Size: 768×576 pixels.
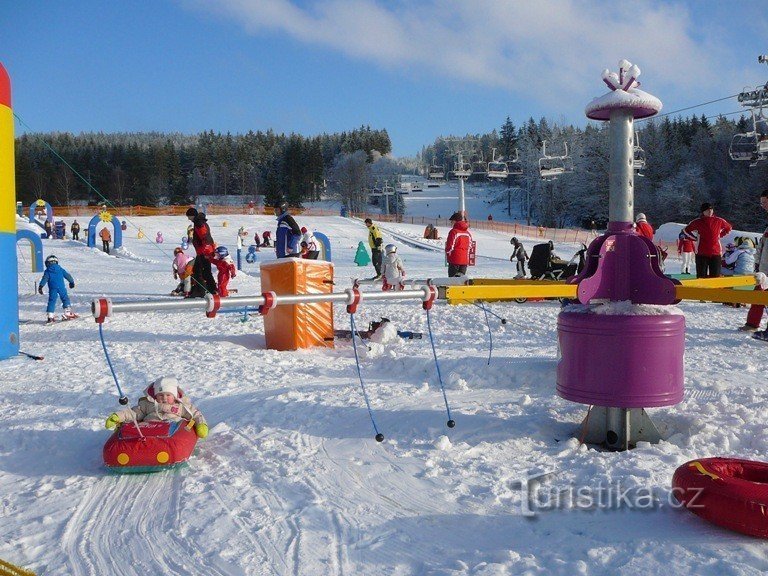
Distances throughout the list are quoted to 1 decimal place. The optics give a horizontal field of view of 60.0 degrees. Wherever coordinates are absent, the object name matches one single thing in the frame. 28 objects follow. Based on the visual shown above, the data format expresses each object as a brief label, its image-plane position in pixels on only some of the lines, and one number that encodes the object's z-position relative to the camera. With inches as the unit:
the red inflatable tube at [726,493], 125.3
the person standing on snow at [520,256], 663.8
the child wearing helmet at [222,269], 591.8
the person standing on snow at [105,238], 1312.7
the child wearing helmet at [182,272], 593.0
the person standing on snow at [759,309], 354.9
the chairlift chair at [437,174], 2490.8
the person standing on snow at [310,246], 641.6
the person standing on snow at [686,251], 737.6
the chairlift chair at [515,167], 3562.3
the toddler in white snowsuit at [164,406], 198.8
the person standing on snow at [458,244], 548.7
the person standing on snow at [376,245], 711.7
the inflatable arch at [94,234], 1318.9
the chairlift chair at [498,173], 1926.7
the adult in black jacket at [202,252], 517.3
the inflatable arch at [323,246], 838.5
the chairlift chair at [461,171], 1873.8
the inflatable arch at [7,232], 355.3
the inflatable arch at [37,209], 1633.5
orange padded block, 348.8
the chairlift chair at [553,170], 1535.2
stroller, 588.1
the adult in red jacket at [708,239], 442.0
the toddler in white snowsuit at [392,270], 556.1
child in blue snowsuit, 484.4
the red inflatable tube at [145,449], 177.2
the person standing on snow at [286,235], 442.0
